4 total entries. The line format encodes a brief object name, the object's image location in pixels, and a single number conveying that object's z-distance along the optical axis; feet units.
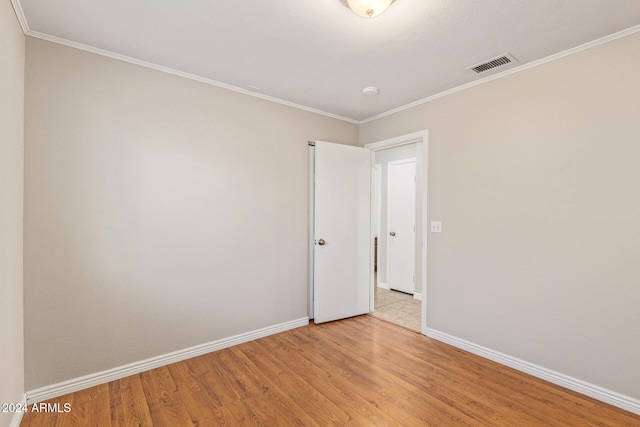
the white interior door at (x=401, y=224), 15.67
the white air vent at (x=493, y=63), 7.52
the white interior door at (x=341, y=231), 11.29
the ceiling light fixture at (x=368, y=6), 5.32
